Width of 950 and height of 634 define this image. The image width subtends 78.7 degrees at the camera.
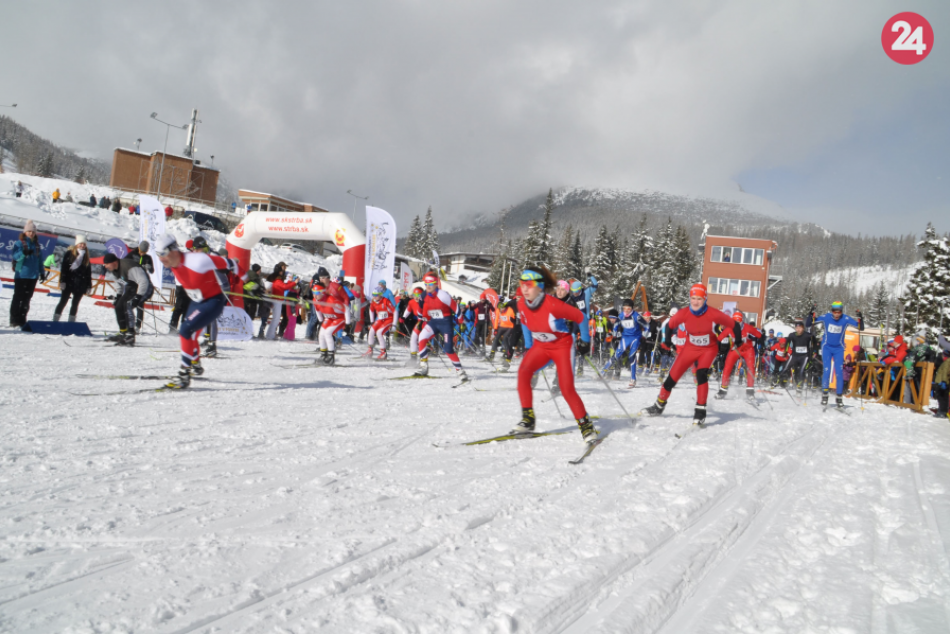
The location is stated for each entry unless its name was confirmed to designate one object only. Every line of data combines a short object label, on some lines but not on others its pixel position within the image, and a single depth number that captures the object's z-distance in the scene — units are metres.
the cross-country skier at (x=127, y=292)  10.49
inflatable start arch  20.17
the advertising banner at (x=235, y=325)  9.81
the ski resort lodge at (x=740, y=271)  56.19
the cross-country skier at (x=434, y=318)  10.80
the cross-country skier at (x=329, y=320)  10.91
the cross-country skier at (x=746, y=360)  11.38
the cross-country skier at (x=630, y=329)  13.78
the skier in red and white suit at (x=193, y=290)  7.14
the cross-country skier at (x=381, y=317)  12.76
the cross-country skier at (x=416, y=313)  11.54
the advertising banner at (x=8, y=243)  19.50
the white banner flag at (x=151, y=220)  16.28
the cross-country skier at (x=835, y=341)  11.90
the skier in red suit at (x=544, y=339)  5.63
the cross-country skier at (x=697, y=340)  7.58
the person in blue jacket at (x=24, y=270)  10.09
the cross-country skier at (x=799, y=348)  14.77
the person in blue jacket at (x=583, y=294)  10.20
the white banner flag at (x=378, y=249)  18.00
